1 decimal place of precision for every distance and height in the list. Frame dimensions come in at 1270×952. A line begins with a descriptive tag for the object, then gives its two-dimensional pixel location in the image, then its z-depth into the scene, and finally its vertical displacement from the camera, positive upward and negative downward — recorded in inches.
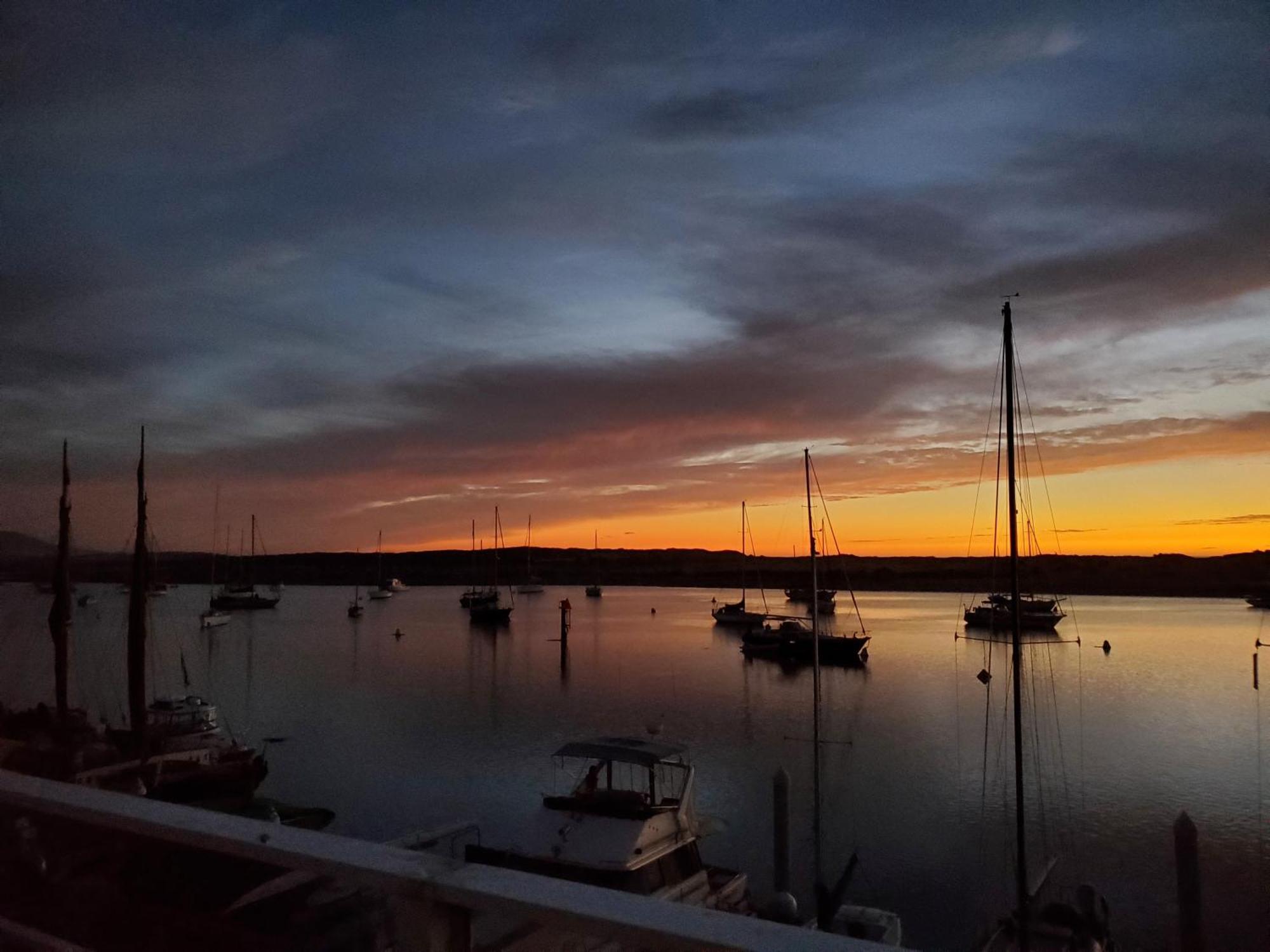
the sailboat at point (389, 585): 5456.2 -142.6
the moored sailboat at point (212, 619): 3110.2 -188.0
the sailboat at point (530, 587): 5214.1 -154.2
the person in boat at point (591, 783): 534.9 -130.2
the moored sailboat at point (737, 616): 2970.0 -178.1
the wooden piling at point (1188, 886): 487.9 -176.5
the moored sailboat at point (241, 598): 3673.7 -141.8
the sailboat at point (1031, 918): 487.2 -195.5
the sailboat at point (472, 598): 3339.1 -132.1
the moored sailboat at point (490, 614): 3085.6 -172.3
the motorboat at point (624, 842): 457.1 -144.9
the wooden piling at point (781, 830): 581.9 -175.4
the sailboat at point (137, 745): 612.1 -134.2
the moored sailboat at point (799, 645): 2090.3 -192.9
